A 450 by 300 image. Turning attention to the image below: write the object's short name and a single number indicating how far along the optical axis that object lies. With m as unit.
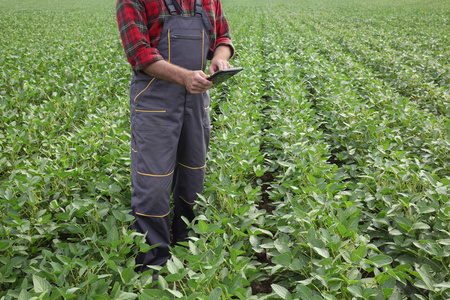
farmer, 1.88
